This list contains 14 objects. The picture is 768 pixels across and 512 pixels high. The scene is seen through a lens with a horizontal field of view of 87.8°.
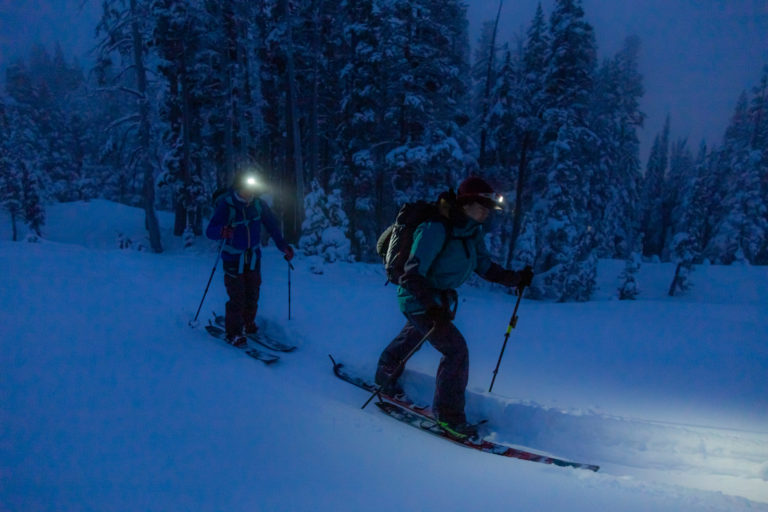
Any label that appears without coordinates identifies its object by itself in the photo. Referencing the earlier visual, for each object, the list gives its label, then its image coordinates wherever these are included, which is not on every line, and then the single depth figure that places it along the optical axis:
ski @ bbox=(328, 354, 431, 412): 4.55
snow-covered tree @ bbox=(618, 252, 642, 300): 27.81
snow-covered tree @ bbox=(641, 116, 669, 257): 53.44
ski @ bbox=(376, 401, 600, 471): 3.48
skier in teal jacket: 3.82
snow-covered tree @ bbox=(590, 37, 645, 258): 29.55
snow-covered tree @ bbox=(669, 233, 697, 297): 30.40
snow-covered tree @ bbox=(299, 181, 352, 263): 17.14
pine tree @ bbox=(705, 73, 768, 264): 35.06
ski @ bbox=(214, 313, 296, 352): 6.20
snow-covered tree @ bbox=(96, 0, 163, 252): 19.56
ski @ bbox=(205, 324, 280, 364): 5.56
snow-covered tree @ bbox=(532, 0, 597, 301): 22.16
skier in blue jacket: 5.95
